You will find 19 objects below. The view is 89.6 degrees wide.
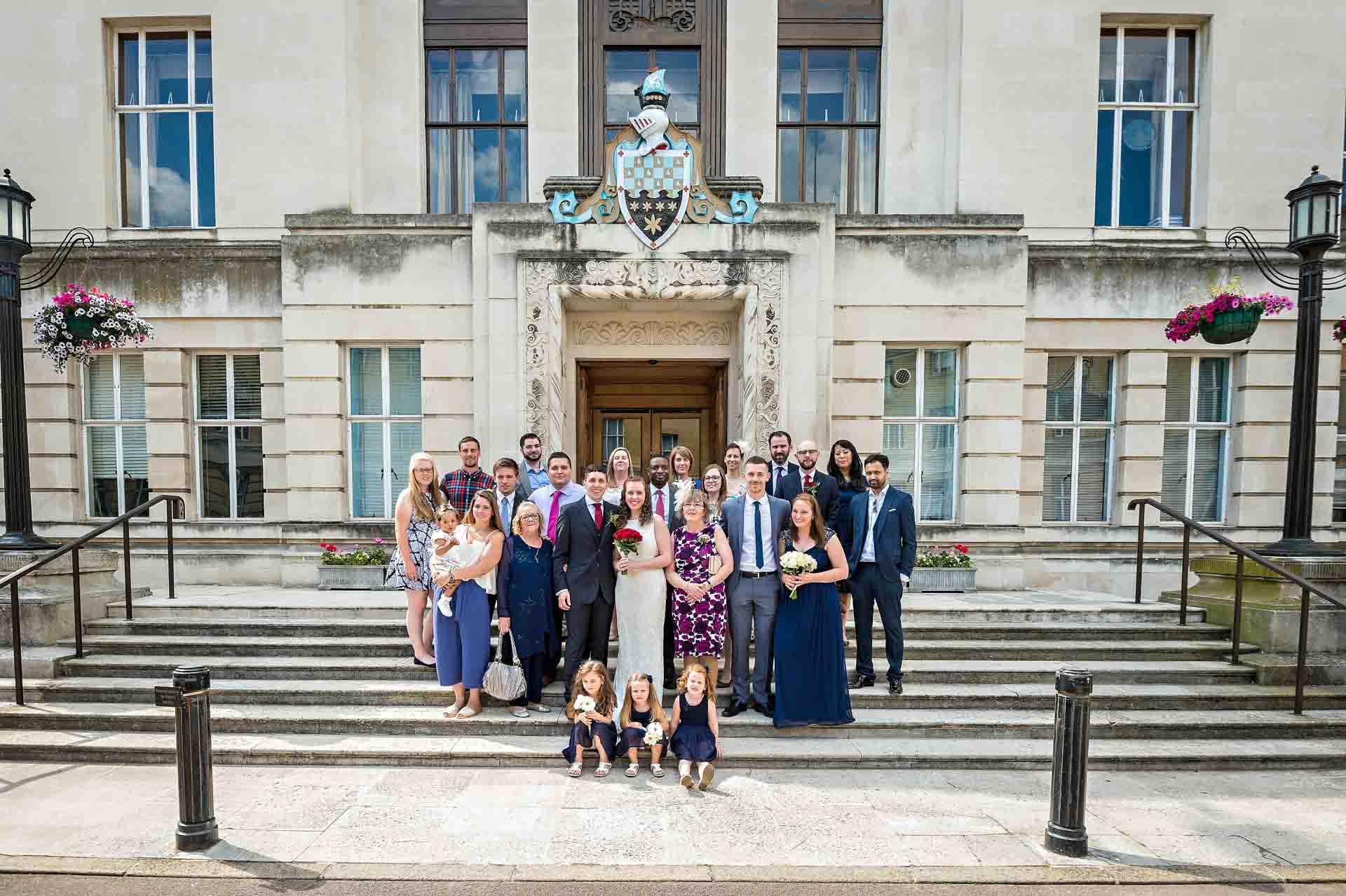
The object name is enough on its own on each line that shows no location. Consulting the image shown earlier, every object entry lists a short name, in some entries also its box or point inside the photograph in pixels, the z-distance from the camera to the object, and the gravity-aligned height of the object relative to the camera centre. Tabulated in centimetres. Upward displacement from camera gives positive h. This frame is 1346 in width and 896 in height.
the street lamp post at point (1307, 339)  703 +83
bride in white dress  553 -143
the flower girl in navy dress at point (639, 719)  504 -233
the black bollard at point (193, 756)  412 -211
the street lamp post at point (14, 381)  695 +29
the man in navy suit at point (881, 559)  616 -132
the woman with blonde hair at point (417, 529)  617 -107
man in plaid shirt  688 -70
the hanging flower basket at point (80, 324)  800 +102
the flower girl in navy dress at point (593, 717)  505 -228
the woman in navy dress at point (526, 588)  576 -149
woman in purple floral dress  560 -138
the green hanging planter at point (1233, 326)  793 +107
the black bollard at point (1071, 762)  409 -210
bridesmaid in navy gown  555 -184
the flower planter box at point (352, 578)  901 -221
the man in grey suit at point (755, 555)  569 -118
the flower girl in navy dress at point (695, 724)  498 -232
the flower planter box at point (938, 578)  904 -218
